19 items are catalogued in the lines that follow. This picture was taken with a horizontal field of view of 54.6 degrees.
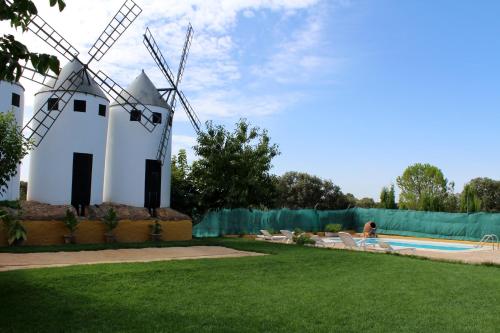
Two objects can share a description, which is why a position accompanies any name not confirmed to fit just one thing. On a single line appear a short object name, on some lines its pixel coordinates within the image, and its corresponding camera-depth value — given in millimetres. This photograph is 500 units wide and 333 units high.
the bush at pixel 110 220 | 19109
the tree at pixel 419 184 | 60253
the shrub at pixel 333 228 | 28406
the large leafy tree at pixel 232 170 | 24806
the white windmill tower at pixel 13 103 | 17516
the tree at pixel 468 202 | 36406
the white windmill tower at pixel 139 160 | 21703
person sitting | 23047
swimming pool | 21703
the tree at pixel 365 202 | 69812
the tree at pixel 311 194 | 58562
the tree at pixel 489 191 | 66125
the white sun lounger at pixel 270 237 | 20906
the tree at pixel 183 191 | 25828
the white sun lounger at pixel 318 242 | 18545
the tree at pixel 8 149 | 8258
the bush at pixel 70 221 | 18062
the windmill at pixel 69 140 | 19297
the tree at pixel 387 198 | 41812
